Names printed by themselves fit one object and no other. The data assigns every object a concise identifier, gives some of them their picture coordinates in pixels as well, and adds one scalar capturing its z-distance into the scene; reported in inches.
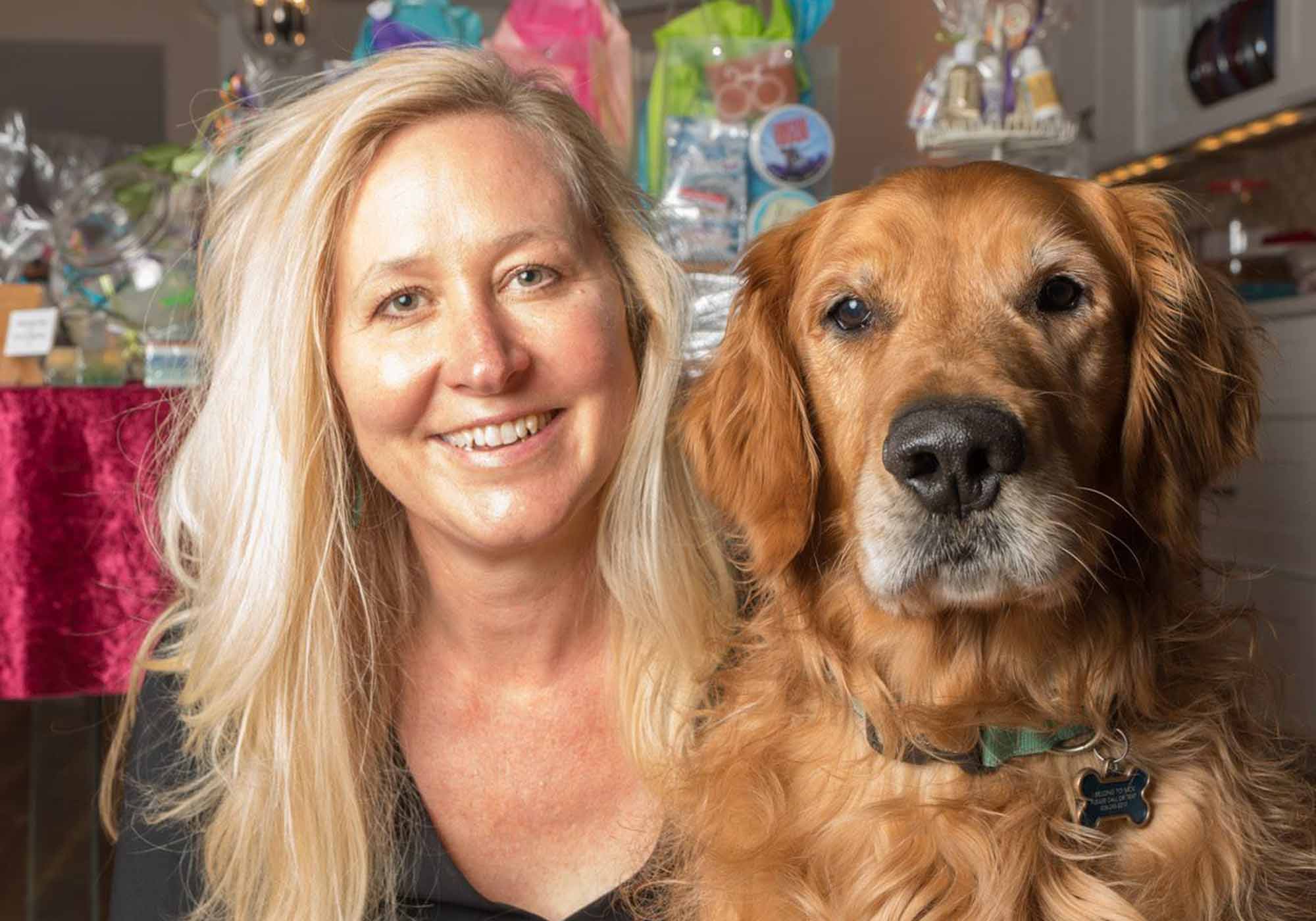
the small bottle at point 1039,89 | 94.0
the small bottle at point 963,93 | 94.6
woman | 59.3
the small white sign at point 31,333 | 88.1
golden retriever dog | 46.3
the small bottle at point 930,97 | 96.6
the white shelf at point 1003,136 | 94.4
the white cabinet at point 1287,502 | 132.0
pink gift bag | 98.0
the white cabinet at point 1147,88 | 168.2
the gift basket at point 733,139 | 94.7
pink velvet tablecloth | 81.9
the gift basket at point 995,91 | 94.5
